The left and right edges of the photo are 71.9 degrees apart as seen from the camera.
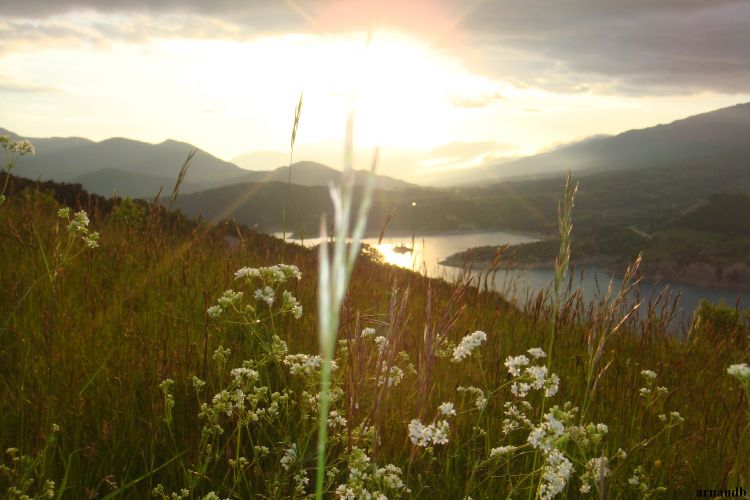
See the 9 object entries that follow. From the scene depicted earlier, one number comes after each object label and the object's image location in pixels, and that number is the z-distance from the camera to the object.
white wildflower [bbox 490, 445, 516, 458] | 1.92
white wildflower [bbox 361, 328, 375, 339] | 2.46
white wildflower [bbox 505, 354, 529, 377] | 2.11
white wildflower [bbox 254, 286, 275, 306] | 2.22
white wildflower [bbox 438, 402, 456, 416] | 1.87
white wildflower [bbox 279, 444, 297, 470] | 1.99
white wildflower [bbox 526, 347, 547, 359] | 2.39
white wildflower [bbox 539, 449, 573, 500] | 1.73
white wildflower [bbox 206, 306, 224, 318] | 2.22
